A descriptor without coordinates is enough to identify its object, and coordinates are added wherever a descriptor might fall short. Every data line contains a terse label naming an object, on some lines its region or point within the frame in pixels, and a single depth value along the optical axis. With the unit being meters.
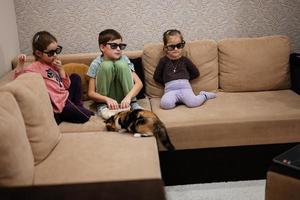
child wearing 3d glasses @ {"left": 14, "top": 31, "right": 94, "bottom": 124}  2.33
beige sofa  1.70
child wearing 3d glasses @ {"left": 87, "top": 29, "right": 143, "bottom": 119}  2.54
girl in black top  2.60
